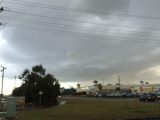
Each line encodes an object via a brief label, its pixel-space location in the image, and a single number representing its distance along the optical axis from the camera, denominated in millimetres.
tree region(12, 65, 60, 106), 40399
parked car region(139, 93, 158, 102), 32806
